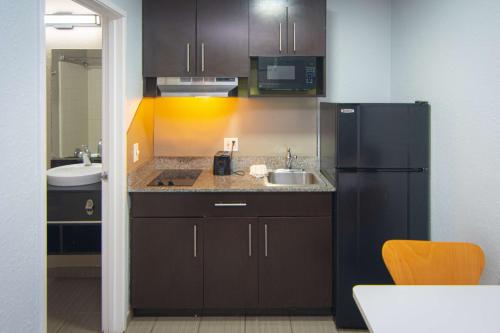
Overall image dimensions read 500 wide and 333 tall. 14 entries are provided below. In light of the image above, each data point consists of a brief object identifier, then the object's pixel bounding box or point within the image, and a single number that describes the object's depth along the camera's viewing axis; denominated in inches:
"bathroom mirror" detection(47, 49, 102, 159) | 142.2
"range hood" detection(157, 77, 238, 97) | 121.6
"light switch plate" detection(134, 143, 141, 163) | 116.4
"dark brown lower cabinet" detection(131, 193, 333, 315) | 110.1
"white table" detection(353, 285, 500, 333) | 49.3
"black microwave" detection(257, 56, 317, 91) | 121.6
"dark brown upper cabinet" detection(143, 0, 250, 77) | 119.5
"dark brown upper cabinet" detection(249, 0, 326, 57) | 119.9
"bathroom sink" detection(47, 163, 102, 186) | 123.9
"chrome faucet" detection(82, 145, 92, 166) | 139.0
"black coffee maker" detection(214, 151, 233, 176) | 129.3
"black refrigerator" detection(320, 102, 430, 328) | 103.7
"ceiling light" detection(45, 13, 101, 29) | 140.8
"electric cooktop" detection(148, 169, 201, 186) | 114.9
